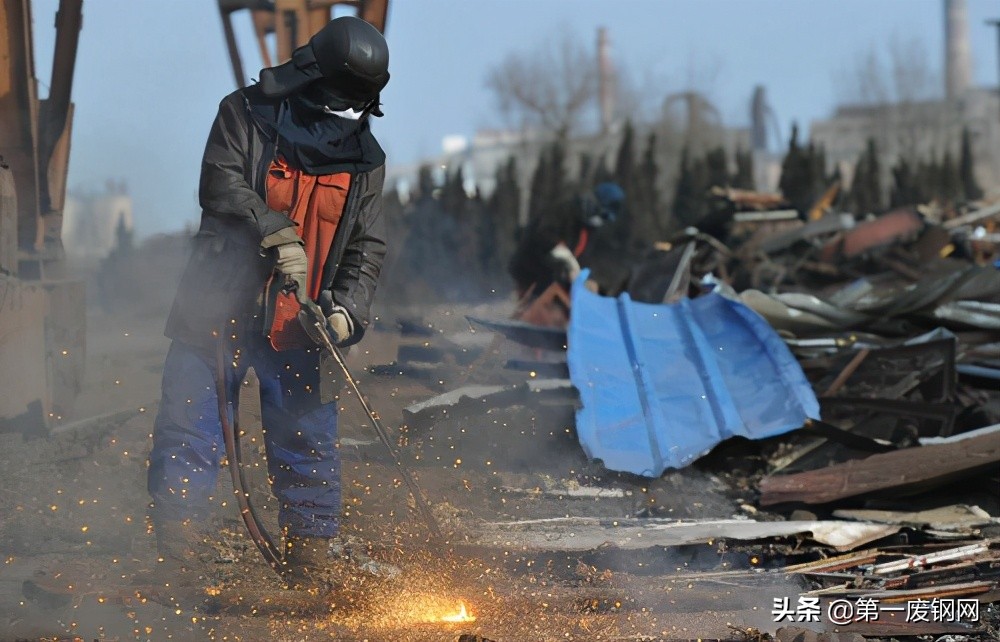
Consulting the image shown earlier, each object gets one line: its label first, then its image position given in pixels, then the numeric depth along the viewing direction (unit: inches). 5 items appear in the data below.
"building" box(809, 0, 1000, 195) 3341.5
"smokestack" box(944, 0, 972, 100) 3897.6
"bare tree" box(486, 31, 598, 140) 2635.3
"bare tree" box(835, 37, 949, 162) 3361.2
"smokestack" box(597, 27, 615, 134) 2893.7
